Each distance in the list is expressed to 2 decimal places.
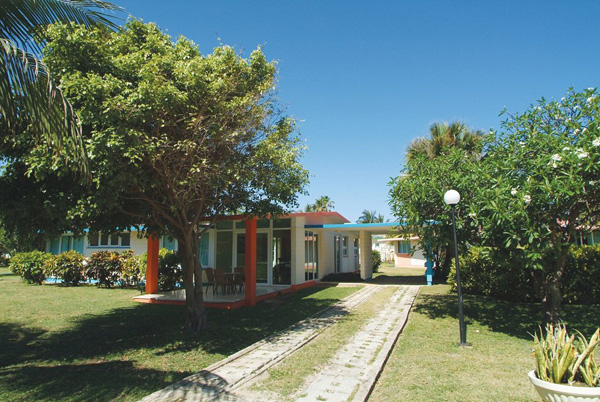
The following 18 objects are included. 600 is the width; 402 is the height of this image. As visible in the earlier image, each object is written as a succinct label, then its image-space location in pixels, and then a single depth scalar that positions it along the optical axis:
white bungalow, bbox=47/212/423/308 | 12.70
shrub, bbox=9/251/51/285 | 19.02
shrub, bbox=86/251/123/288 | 17.52
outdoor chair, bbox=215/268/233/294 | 13.02
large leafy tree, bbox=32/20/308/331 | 6.26
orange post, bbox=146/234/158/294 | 13.97
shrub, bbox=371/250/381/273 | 28.39
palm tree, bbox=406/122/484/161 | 15.76
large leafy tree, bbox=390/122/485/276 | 8.77
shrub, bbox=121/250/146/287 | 16.60
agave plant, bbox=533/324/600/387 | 3.51
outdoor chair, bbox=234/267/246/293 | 13.42
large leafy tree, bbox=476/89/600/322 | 6.50
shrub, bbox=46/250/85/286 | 18.31
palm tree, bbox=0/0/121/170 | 3.97
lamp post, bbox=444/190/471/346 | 7.27
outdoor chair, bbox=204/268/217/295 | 13.57
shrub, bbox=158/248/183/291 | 15.22
